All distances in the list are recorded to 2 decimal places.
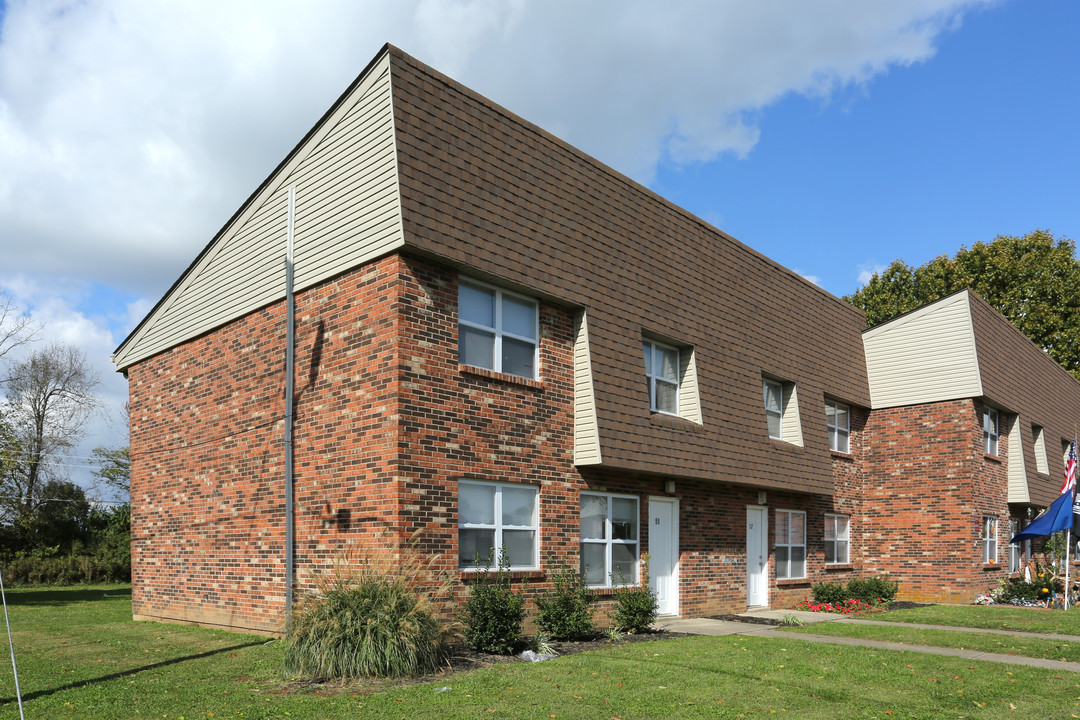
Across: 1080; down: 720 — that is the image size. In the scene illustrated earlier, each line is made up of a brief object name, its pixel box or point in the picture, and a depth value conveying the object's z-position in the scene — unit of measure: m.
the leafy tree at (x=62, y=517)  34.59
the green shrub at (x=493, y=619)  11.25
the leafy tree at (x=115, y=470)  46.64
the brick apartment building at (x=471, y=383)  11.88
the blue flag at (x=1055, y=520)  21.80
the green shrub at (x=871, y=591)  19.88
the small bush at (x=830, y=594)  19.48
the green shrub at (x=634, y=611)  13.58
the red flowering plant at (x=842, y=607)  18.77
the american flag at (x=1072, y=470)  21.33
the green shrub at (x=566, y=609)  12.47
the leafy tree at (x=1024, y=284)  37.38
